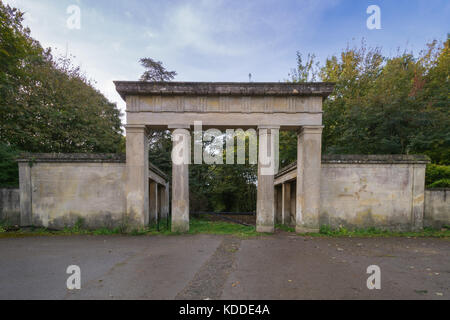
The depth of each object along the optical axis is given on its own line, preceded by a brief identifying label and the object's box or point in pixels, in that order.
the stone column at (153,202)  11.77
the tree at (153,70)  22.34
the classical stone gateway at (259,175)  8.59
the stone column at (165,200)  14.90
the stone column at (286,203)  12.69
